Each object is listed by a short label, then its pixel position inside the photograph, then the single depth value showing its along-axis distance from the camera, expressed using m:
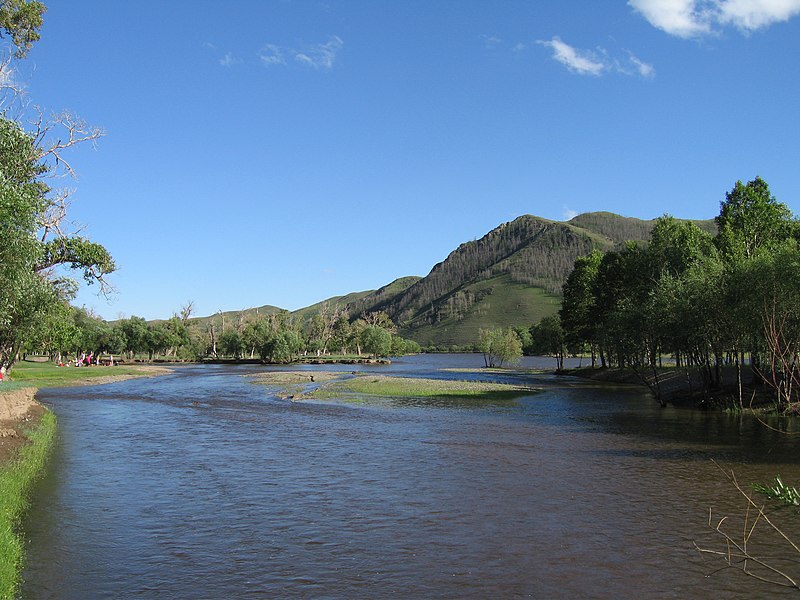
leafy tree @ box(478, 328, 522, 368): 139.50
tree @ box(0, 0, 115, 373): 19.52
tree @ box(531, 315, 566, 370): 129.60
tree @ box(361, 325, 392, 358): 198.75
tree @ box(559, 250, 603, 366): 104.44
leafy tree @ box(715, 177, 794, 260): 67.62
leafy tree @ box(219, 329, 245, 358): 193.50
